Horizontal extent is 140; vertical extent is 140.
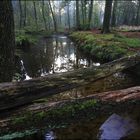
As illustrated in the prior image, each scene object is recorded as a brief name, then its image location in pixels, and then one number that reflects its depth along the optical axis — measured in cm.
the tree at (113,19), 1908
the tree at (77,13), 2025
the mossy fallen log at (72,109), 225
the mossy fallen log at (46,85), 242
